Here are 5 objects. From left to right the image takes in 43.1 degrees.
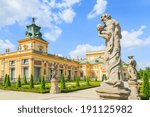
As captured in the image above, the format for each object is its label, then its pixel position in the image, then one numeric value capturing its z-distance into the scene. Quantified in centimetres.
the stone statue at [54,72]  1922
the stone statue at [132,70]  1114
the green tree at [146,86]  1334
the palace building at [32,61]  3756
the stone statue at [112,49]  510
